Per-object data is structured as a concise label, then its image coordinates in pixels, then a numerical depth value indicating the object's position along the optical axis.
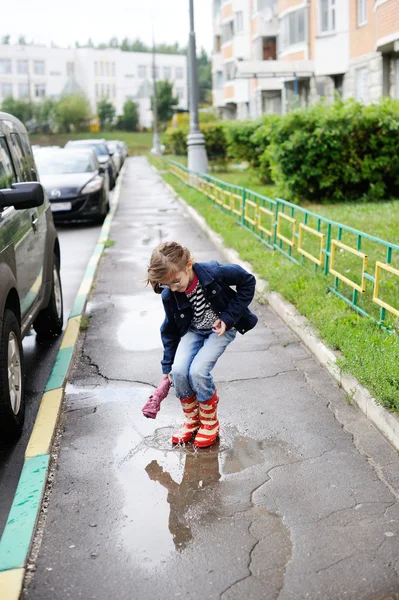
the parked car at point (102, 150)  27.40
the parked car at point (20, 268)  4.81
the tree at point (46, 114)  98.19
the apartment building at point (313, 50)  24.19
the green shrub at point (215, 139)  30.53
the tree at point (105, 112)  103.06
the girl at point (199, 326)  4.48
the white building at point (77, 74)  119.75
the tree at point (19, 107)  97.06
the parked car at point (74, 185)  16.02
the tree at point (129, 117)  103.25
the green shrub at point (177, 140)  41.72
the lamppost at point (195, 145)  23.58
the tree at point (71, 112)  97.25
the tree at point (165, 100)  87.31
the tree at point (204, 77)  120.81
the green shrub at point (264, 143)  15.67
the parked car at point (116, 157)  34.33
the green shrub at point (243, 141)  22.30
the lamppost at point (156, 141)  52.88
